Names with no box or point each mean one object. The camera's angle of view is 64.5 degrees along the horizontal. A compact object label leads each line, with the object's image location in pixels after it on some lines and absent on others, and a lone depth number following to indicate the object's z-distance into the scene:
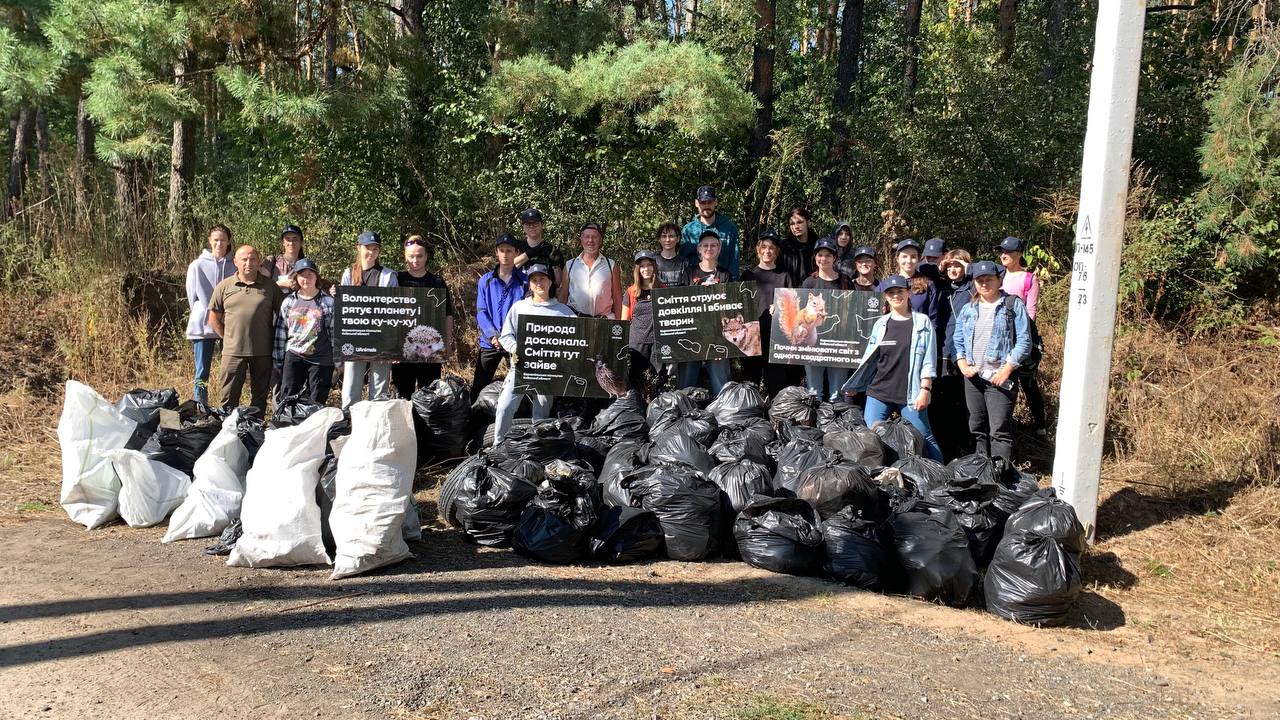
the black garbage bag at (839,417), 7.75
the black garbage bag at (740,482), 6.48
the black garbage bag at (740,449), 7.23
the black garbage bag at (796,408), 8.23
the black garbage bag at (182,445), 6.84
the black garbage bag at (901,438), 7.52
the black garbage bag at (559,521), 6.10
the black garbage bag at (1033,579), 5.57
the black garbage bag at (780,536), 6.09
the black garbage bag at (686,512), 6.29
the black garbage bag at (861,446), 7.34
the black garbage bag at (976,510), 6.29
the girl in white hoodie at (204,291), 8.79
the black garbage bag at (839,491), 6.43
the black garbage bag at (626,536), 6.20
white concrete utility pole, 6.45
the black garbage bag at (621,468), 6.70
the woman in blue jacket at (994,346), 7.45
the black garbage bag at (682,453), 7.15
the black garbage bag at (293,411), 7.18
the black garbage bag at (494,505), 6.33
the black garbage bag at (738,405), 8.16
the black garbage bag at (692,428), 7.45
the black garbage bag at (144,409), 7.13
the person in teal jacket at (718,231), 9.38
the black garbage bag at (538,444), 6.86
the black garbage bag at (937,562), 5.89
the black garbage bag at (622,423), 8.02
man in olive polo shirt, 8.20
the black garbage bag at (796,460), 6.83
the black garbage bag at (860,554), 5.99
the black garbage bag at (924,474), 6.82
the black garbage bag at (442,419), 8.03
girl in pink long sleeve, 8.52
